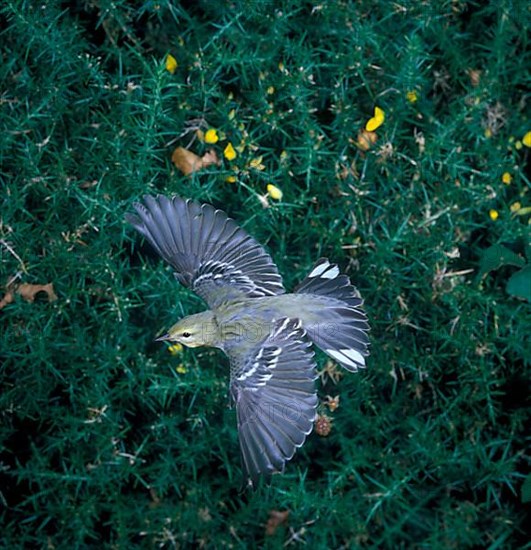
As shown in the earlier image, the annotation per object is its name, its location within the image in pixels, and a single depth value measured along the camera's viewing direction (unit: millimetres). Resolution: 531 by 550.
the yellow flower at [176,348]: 3607
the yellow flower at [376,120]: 3664
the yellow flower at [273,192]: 3627
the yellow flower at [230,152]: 3629
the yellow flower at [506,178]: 3775
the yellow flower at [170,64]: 3680
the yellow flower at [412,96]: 3675
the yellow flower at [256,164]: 3617
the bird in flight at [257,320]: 2734
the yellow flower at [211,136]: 3625
